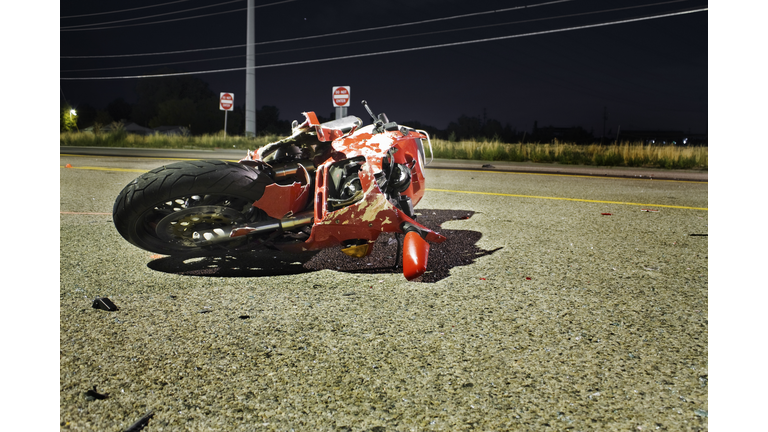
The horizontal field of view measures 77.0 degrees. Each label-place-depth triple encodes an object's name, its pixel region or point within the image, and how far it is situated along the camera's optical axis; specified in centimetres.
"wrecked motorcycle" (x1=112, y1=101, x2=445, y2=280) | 279
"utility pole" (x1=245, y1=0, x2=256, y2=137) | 2911
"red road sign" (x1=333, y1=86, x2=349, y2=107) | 1767
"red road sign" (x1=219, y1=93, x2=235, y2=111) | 2281
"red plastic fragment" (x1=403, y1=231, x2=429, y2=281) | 278
